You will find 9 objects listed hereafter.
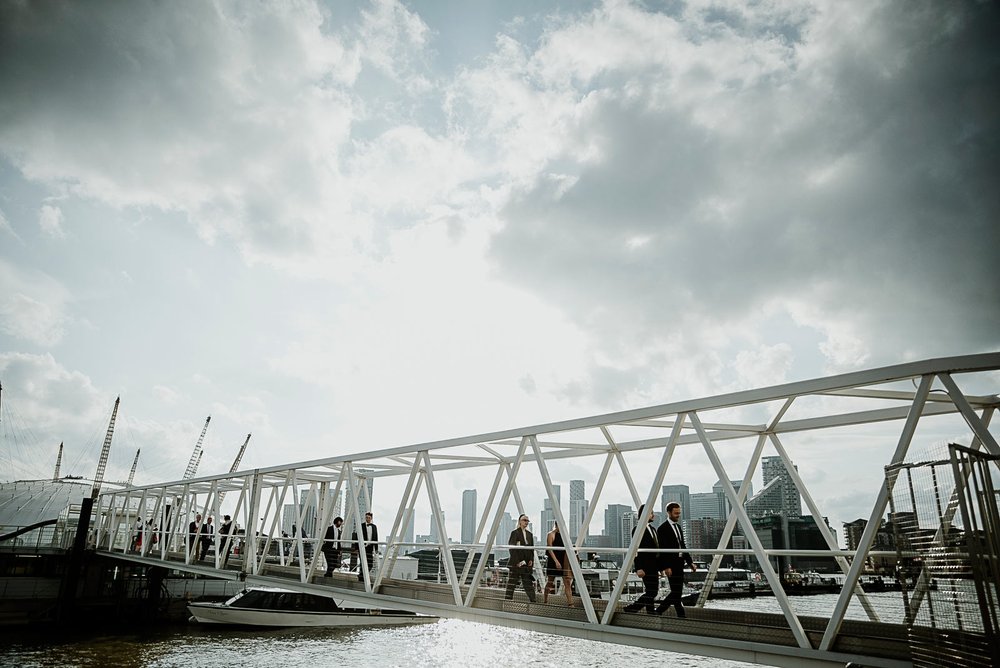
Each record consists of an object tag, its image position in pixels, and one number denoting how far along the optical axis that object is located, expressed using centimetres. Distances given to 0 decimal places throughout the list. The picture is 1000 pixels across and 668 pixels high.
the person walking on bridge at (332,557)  2094
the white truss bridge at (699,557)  860
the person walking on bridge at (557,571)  1378
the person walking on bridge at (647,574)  1120
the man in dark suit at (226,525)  3448
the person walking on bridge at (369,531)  2237
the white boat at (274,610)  3834
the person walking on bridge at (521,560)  1416
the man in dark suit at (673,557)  1141
